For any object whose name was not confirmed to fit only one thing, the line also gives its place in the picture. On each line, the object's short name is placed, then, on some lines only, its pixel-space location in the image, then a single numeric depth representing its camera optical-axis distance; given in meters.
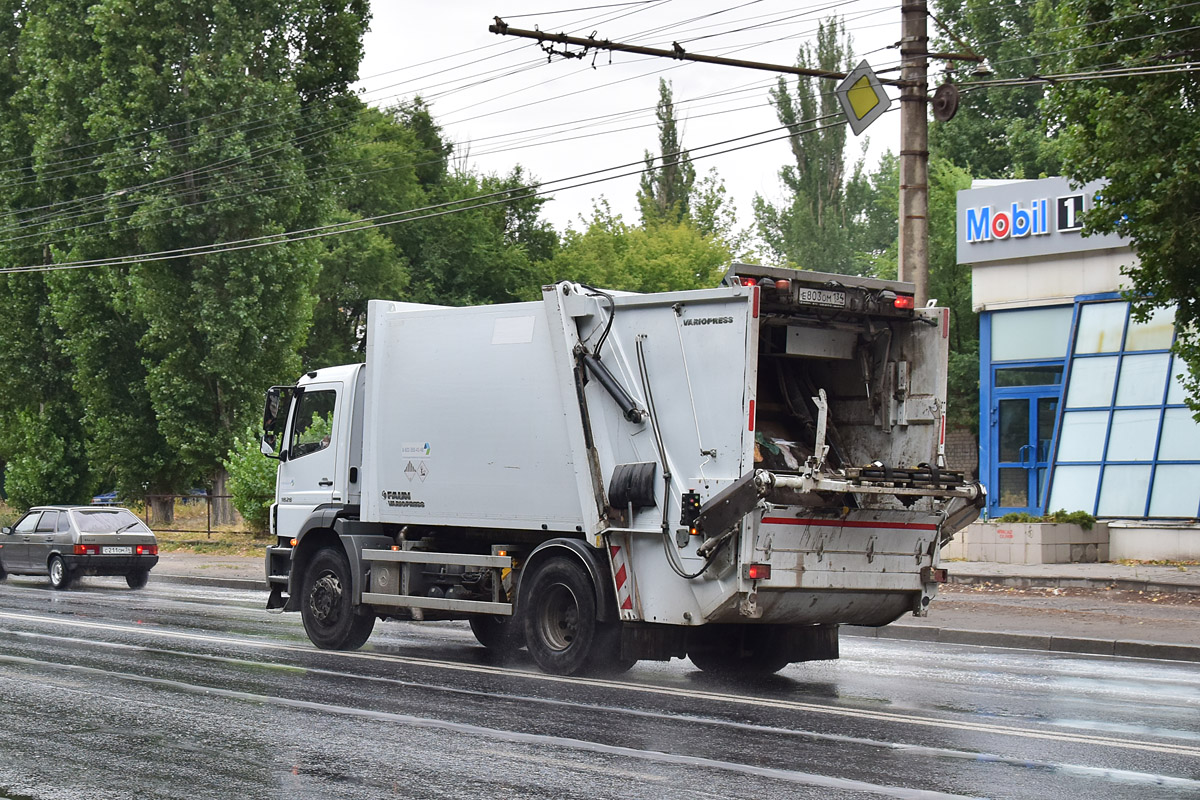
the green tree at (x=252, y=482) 32.06
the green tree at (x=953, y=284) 44.91
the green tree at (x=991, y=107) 50.62
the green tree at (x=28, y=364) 42.75
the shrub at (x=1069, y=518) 23.47
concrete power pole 16.72
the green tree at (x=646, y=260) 63.72
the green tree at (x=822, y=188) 62.09
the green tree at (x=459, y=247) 61.91
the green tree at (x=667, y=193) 70.04
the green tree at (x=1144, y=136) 15.84
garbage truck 10.78
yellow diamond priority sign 16.89
